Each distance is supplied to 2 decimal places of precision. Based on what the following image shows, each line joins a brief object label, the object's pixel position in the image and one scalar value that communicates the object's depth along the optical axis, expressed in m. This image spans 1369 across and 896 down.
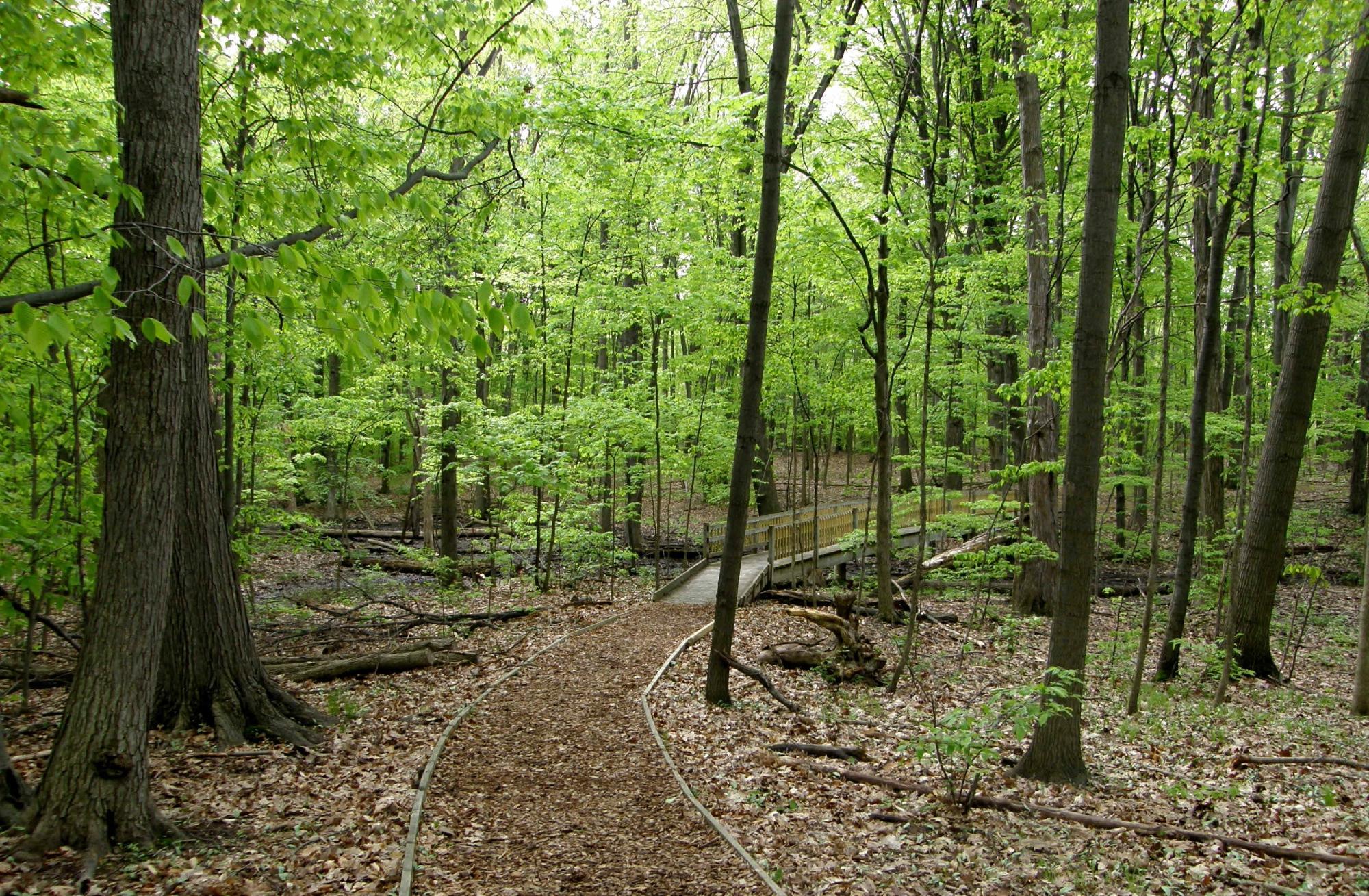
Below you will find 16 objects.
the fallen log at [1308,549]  18.15
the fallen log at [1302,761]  6.08
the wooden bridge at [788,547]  14.87
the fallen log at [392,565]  17.06
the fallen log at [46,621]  5.26
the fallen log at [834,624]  9.55
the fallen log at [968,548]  13.58
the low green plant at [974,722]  4.98
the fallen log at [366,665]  8.36
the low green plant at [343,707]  7.08
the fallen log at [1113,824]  4.48
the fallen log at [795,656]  9.77
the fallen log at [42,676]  6.98
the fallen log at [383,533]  20.89
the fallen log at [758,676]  7.87
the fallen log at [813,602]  13.34
